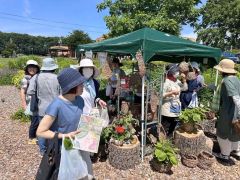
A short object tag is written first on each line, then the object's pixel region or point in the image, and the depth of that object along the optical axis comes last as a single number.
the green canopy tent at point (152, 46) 3.01
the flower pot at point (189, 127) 3.46
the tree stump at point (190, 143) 3.34
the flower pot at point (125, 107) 3.81
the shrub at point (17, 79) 9.28
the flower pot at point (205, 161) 3.14
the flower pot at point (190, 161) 3.17
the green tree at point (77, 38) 32.86
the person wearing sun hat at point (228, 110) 2.98
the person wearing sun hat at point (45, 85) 2.87
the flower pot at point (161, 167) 2.97
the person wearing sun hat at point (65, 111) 1.62
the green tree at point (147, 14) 11.45
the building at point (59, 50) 42.91
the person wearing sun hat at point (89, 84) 2.81
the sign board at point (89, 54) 4.53
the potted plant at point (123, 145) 3.02
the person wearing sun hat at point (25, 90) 3.23
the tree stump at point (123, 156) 3.01
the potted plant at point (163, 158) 2.92
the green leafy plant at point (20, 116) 4.97
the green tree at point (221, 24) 19.65
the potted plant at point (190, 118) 3.34
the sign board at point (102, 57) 4.45
